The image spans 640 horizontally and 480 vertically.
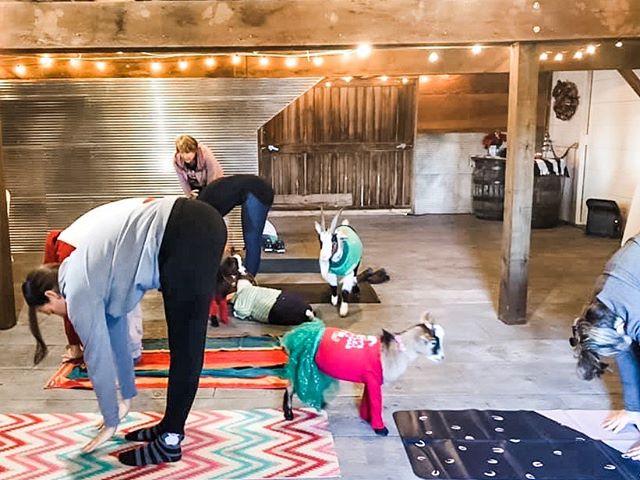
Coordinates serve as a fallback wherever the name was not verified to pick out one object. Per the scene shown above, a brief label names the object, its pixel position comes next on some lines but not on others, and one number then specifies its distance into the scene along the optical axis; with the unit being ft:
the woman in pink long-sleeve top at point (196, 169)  16.05
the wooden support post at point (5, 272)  14.15
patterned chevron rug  8.48
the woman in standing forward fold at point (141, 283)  7.68
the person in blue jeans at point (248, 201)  14.08
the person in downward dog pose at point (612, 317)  8.45
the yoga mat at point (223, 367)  11.33
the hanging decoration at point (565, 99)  28.25
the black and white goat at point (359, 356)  9.27
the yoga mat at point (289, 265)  19.88
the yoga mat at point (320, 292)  16.61
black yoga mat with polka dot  8.46
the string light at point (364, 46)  13.65
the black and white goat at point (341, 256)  15.11
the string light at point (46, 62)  22.59
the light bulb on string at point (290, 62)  22.82
